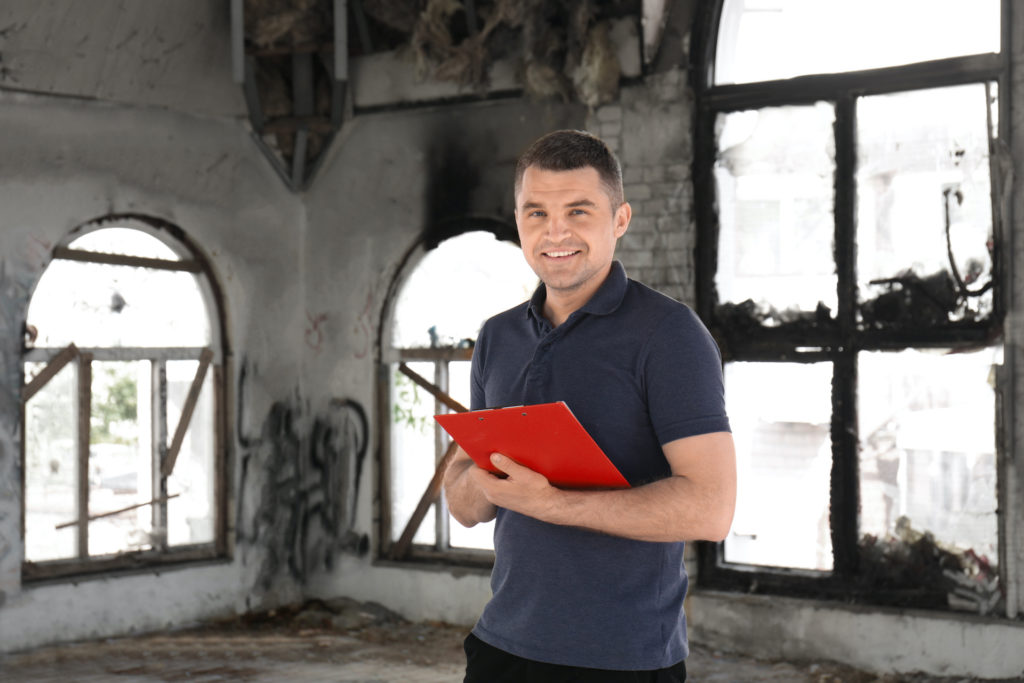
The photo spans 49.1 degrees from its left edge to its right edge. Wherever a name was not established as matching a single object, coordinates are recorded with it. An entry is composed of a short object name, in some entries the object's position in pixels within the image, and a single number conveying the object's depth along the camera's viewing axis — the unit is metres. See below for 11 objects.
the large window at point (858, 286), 5.77
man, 1.95
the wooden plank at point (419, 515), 7.38
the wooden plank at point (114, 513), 6.77
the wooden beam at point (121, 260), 6.66
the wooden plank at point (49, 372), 6.50
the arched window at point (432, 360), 7.23
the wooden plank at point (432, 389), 7.32
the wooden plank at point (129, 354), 6.55
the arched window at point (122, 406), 6.62
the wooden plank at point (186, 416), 7.17
